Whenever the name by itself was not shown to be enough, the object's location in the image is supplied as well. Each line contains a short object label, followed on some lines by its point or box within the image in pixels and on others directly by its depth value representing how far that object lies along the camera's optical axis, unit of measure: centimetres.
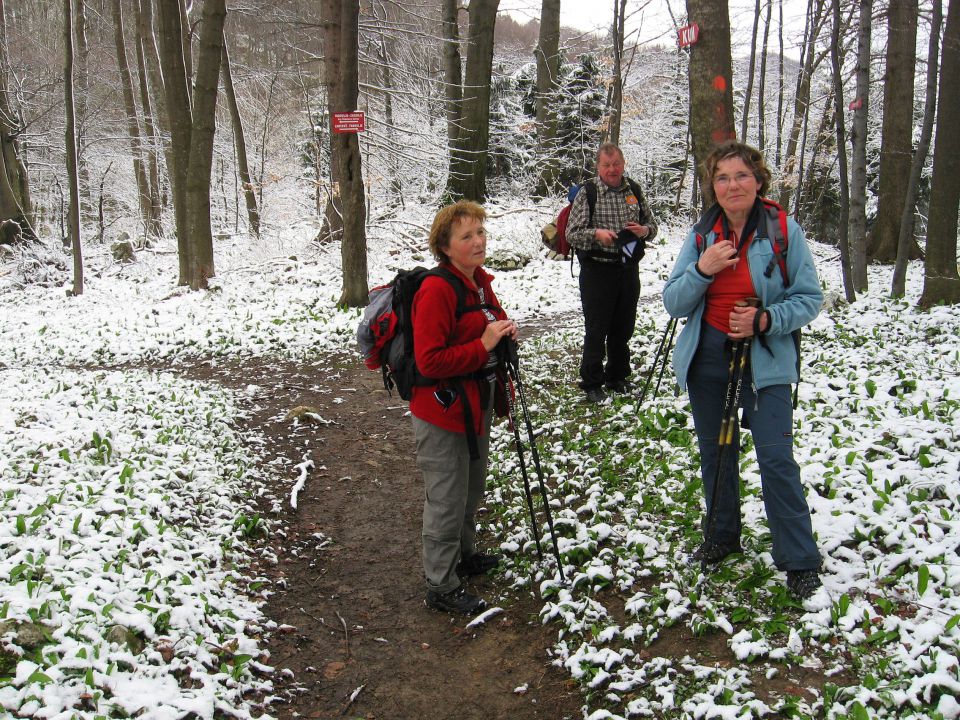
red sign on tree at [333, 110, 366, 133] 1115
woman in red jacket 383
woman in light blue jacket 361
